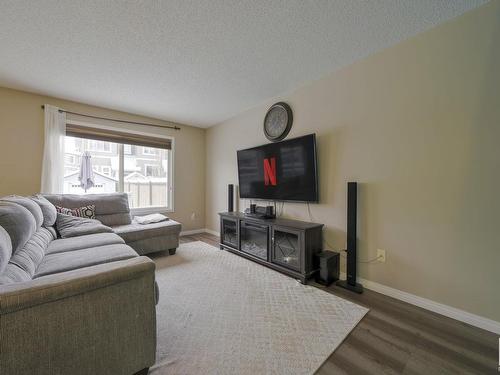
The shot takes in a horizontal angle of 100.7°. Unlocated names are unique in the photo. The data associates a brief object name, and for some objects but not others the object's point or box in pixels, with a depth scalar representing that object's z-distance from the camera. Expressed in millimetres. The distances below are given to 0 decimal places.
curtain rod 3297
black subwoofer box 2197
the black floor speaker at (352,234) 2113
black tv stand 2266
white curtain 3031
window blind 3341
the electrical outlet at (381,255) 2055
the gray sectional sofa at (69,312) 821
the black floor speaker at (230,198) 3752
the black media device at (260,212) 2846
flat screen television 2508
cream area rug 1257
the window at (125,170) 3451
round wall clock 2883
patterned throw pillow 2707
